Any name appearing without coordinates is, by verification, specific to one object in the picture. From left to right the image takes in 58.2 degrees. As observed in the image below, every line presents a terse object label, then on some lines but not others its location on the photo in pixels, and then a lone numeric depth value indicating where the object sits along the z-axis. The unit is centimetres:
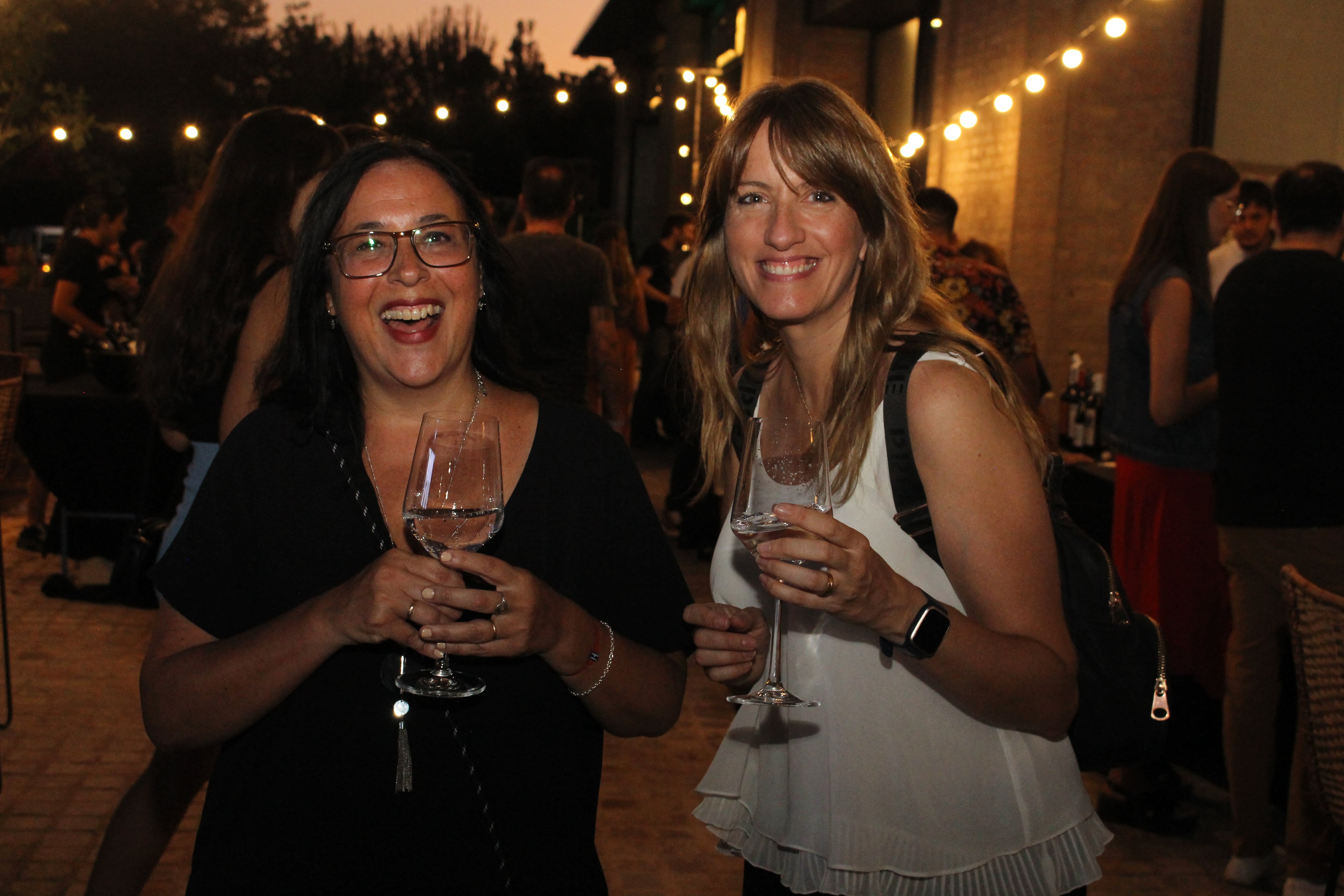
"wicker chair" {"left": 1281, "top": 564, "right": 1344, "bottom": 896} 256
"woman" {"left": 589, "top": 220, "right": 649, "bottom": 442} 945
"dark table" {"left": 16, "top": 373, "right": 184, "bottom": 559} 652
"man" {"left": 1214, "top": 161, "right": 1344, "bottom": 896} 354
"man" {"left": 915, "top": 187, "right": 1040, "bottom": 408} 471
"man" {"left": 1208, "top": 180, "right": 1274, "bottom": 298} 622
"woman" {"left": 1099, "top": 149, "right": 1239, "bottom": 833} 410
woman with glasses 181
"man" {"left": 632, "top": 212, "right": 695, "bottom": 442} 1121
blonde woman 178
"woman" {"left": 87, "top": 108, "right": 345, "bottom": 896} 310
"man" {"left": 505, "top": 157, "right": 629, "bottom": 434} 563
